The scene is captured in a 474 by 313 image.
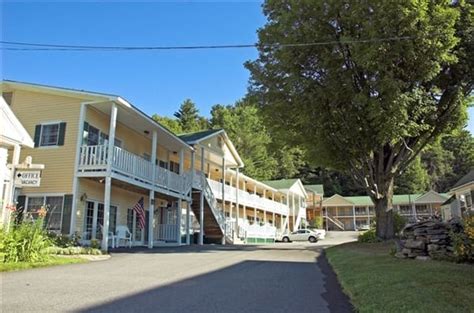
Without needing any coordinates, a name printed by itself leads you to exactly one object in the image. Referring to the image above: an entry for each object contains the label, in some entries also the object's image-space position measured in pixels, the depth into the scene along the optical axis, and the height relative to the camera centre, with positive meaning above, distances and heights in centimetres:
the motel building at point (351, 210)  7193 +508
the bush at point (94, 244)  1488 -20
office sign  1082 +161
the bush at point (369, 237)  1846 +8
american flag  2094 +131
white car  4116 +27
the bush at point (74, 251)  1269 -38
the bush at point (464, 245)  973 -15
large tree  1442 +644
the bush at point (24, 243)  985 -12
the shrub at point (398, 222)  2081 +85
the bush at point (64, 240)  1420 -5
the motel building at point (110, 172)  1684 +308
